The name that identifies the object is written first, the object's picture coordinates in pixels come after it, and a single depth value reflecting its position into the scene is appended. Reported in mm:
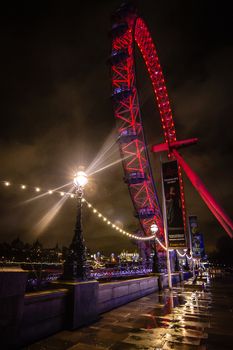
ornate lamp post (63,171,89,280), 7445
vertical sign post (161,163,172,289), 17123
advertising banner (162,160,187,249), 16938
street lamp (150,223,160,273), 17109
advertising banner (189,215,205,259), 59081
